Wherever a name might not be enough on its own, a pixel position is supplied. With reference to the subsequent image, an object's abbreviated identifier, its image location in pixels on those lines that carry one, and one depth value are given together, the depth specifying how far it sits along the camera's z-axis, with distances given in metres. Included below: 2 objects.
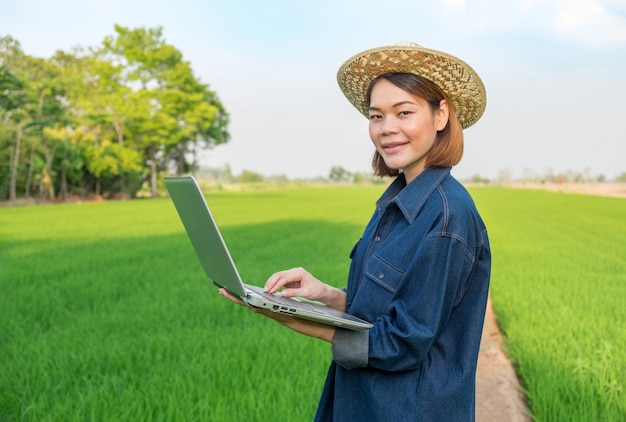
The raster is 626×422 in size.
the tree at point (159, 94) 47.53
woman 1.52
